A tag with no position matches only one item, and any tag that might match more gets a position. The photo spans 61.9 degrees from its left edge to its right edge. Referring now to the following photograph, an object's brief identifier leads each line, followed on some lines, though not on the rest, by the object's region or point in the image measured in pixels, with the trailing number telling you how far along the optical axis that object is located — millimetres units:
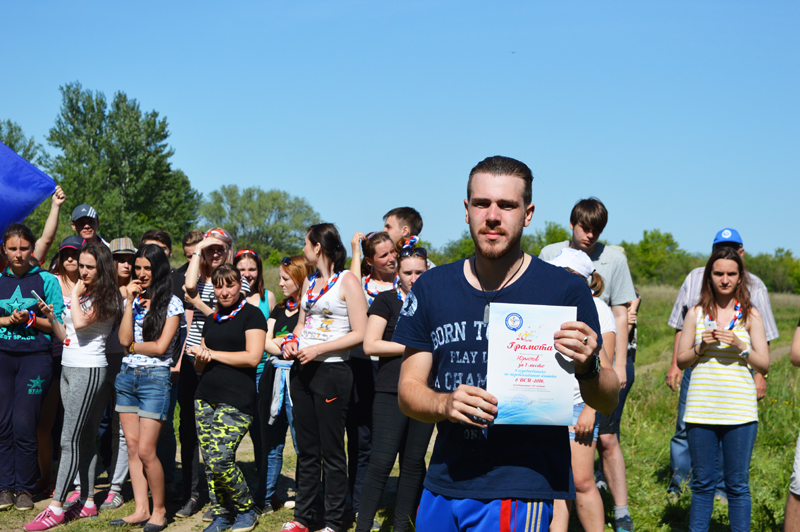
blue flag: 6746
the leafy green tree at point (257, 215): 86938
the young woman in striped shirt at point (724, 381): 4398
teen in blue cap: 5590
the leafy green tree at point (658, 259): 65188
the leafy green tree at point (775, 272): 72000
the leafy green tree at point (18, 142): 58034
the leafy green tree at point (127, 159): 54000
